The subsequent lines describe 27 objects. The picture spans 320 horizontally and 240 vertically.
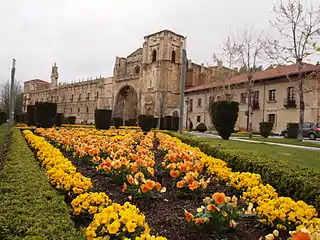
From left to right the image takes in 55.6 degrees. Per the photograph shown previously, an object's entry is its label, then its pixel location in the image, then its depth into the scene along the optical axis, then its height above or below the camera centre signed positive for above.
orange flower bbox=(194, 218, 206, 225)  3.05 -0.94
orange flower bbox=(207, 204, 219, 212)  3.04 -0.80
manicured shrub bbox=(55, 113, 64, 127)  27.13 +0.21
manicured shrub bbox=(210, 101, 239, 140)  15.68 +0.68
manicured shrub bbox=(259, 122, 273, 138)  23.58 +0.21
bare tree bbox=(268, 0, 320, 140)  19.69 +5.69
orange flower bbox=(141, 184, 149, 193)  3.89 -0.80
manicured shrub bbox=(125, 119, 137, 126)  46.00 +0.37
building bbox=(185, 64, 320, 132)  28.61 +3.62
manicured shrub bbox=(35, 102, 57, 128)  20.52 +0.58
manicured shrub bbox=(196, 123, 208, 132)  35.78 +0.01
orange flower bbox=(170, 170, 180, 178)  4.83 -0.74
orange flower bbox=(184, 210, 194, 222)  3.06 -0.90
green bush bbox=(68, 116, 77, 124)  42.78 +0.40
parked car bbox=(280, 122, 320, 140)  24.42 +0.16
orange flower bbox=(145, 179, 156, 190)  3.88 -0.74
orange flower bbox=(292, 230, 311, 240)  1.46 -0.50
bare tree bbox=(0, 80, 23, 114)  57.57 +4.30
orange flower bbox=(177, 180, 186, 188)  4.29 -0.80
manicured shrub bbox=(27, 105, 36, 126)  24.02 +0.50
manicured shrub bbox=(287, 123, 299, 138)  24.64 +0.14
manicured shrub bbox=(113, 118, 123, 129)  30.85 +0.27
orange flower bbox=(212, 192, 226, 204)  3.10 -0.71
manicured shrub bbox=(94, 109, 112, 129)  24.39 +0.51
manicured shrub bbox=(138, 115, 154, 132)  26.14 +0.29
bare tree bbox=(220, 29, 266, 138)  24.75 +6.21
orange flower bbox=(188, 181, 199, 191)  4.17 -0.79
